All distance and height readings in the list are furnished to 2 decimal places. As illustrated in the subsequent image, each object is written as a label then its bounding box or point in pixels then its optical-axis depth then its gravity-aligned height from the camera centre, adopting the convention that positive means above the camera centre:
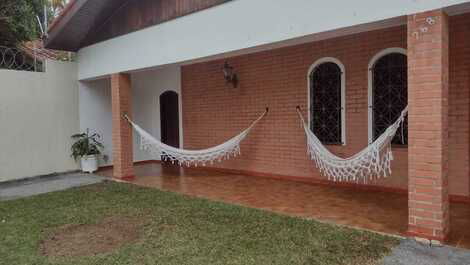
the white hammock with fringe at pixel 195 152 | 5.68 -0.44
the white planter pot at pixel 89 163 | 7.52 -0.79
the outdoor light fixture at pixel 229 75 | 6.92 +0.99
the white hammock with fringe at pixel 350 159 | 3.67 -0.45
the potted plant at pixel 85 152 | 7.50 -0.54
